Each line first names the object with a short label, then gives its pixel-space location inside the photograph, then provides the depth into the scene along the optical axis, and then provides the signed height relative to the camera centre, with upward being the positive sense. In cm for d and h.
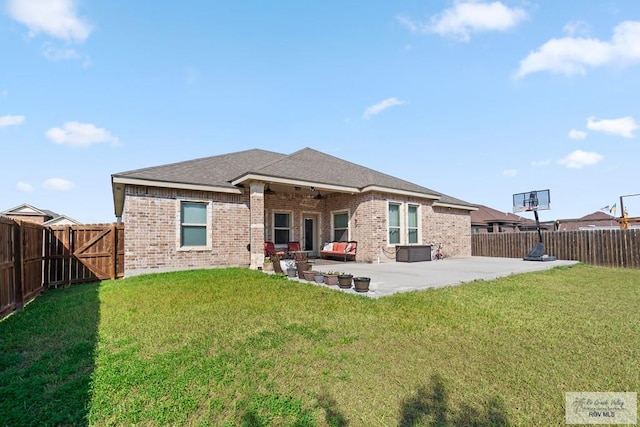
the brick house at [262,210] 998 +81
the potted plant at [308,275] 801 -122
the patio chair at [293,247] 1412 -82
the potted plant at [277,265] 945 -114
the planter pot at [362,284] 657 -121
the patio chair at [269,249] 1252 -80
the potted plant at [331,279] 745 -124
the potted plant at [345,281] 704 -122
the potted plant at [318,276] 779 -124
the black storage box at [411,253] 1313 -113
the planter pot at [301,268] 843 -109
